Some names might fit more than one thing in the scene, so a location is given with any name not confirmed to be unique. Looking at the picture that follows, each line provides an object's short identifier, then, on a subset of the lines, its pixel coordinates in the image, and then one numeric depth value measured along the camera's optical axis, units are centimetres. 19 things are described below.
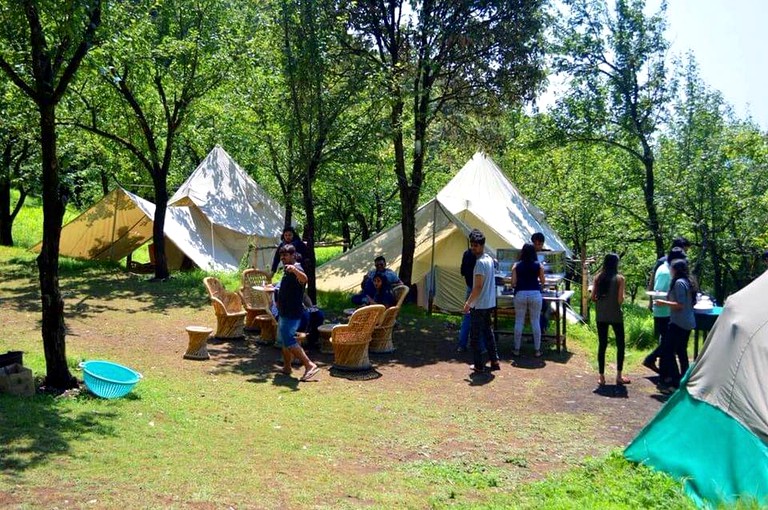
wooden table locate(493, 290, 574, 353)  1034
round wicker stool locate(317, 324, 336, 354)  993
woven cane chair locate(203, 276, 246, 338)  1043
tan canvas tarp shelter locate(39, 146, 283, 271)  1842
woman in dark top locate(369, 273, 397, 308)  995
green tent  462
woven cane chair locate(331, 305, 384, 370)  868
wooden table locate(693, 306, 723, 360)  859
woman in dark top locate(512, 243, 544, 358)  966
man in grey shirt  862
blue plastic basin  671
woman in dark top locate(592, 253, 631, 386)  807
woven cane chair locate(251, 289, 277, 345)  1018
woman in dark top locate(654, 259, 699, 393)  792
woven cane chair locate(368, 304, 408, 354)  997
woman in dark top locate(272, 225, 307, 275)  1085
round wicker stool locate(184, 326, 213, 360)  919
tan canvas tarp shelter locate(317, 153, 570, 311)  1373
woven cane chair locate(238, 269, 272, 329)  1083
